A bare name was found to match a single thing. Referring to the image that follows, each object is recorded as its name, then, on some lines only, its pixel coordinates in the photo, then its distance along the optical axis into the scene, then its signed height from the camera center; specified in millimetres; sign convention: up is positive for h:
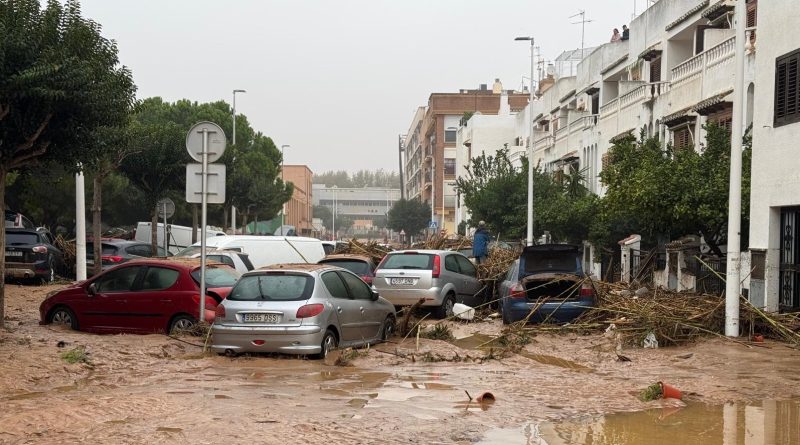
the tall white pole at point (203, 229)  14859 -297
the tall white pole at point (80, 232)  26516 -665
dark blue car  17781 -1324
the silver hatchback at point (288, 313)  12906 -1395
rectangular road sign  15445 +457
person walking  25750 -808
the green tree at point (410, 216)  107375 -269
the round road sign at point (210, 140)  15477 +1129
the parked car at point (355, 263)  21703 -1147
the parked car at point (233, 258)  21781 -1102
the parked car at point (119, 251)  30016 -1345
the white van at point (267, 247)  27922 -1069
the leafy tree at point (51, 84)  14359 +1900
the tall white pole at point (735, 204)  15273 +245
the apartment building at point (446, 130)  100312 +8947
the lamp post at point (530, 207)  36822 +319
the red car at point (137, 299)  15648 -1497
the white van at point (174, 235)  43656 -1190
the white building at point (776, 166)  16484 +958
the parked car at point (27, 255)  26453 -1332
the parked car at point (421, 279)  20391 -1408
